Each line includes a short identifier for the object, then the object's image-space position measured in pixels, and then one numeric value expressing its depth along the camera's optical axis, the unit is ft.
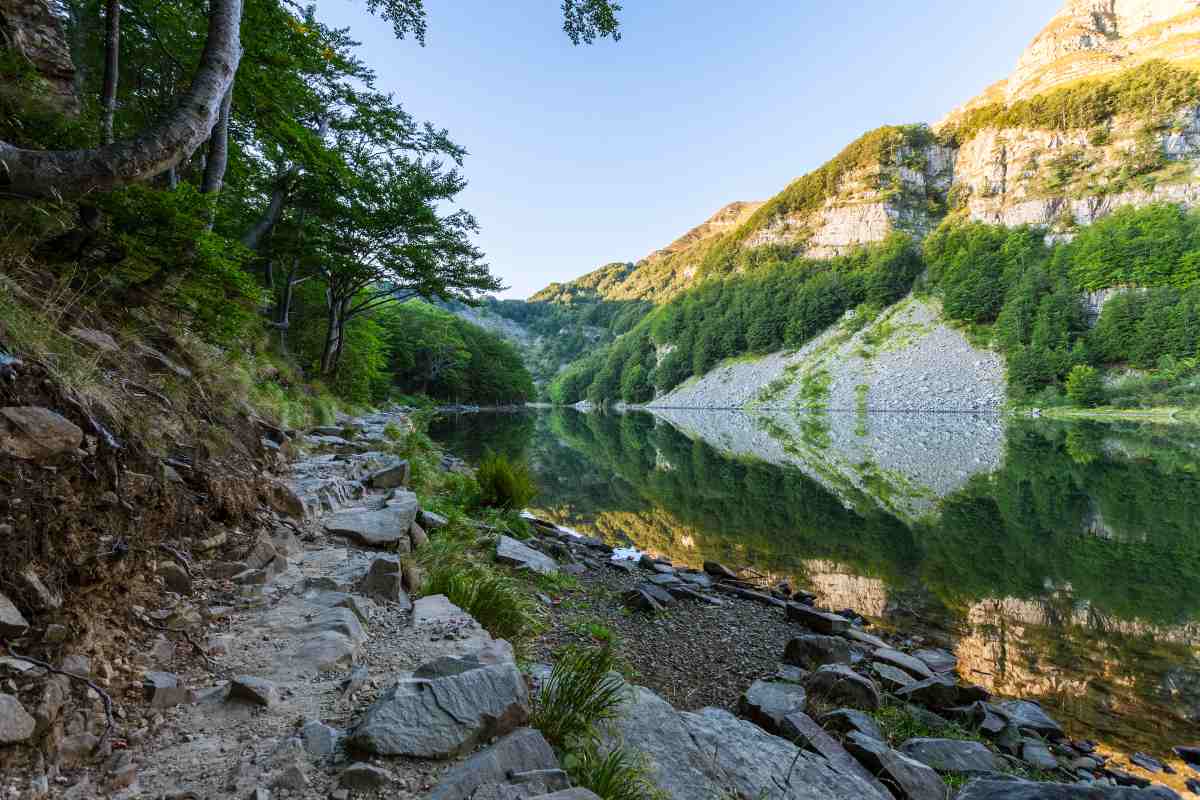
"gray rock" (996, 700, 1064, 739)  15.95
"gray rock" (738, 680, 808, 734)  13.61
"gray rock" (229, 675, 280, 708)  8.21
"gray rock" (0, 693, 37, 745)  5.43
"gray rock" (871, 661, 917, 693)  17.74
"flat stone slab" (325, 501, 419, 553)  17.01
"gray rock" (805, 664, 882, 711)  15.78
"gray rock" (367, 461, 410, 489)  23.72
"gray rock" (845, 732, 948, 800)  11.69
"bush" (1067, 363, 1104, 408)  182.29
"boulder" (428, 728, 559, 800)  6.90
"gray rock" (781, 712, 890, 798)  11.44
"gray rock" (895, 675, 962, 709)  16.84
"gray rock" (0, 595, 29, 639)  6.28
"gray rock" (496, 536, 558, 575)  22.49
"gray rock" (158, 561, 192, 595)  10.63
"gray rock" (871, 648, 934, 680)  18.96
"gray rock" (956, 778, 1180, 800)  8.32
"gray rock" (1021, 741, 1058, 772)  14.10
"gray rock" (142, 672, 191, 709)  7.77
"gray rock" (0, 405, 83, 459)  7.67
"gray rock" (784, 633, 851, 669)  18.75
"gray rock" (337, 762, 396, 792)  6.73
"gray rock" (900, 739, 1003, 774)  13.25
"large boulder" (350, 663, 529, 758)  7.51
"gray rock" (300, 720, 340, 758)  7.34
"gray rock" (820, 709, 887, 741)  13.80
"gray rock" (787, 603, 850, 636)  22.17
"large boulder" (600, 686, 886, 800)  9.52
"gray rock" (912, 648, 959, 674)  20.18
